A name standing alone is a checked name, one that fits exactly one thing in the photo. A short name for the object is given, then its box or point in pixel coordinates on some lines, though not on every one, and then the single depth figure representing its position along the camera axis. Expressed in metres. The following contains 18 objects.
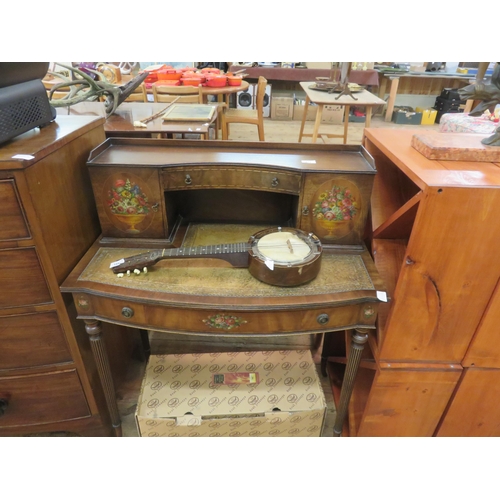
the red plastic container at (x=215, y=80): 3.40
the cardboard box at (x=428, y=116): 5.40
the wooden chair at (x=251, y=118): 3.47
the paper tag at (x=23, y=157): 0.87
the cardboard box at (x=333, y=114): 5.45
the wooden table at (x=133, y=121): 1.94
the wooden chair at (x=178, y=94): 2.75
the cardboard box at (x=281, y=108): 5.52
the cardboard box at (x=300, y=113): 5.55
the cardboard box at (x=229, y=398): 1.30
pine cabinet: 0.91
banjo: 1.02
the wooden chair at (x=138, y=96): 3.10
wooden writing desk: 1.01
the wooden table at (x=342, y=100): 3.18
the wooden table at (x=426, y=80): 5.30
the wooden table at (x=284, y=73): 5.20
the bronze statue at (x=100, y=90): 1.69
